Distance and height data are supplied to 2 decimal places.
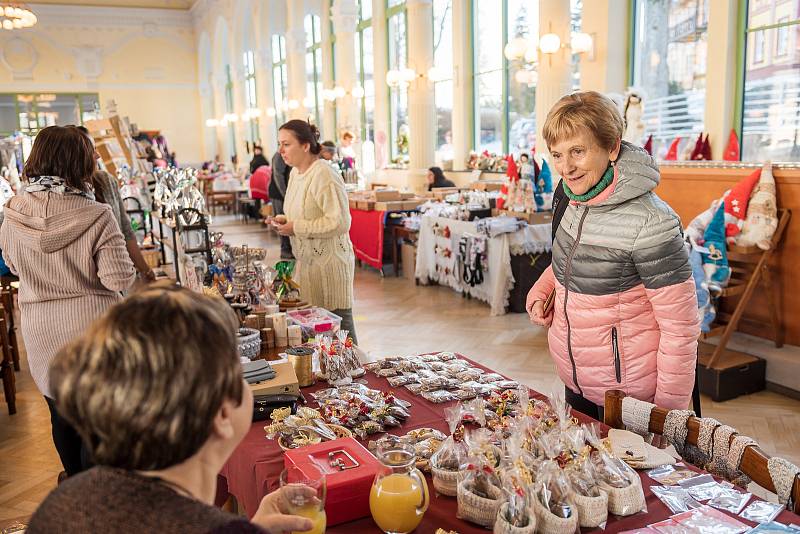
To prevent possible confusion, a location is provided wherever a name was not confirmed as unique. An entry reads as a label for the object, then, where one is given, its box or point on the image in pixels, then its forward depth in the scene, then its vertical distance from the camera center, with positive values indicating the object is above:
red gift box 1.53 -0.69
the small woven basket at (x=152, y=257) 5.44 -0.67
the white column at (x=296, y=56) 16.59 +2.66
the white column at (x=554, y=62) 8.27 +1.17
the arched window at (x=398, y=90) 13.70 +1.51
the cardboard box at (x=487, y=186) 10.04 -0.33
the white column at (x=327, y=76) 16.00 +2.08
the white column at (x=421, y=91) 11.71 +1.23
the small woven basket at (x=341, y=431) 1.96 -0.73
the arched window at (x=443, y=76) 12.48 +1.56
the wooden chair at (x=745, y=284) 4.51 -0.83
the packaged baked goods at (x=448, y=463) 1.62 -0.70
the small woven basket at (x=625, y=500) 1.51 -0.72
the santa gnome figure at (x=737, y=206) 4.59 -0.32
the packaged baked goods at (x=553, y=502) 1.41 -0.70
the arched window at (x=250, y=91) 23.33 +2.63
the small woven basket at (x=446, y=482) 1.61 -0.73
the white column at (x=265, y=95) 19.20 +2.03
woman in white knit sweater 3.77 -0.30
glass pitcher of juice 1.44 -0.68
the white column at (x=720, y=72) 6.62 +0.81
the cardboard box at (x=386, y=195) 8.95 -0.38
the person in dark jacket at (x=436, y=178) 10.41 -0.21
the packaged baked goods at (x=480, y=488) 1.48 -0.70
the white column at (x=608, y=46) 7.83 +1.27
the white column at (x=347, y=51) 14.63 +2.36
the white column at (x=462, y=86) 11.49 +1.27
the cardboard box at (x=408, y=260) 8.31 -1.13
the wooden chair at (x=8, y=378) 4.45 -1.28
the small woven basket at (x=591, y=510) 1.46 -0.72
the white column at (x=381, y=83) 13.73 +1.62
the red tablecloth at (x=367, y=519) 1.50 -0.76
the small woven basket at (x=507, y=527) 1.37 -0.71
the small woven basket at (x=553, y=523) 1.41 -0.72
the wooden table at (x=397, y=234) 8.54 -0.85
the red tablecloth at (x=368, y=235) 8.80 -0.90
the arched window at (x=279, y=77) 21.21 +2.74
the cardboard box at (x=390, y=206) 8.76 -0.50
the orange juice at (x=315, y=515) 1.35 -0.67
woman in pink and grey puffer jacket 2.01 -0.31
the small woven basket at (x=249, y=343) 2.71 -0.67
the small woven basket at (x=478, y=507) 1.48 -0.72
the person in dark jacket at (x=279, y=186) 7.15 -0.20
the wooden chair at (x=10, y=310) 5.27 -1.03
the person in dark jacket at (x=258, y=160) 12.80 +0.14
